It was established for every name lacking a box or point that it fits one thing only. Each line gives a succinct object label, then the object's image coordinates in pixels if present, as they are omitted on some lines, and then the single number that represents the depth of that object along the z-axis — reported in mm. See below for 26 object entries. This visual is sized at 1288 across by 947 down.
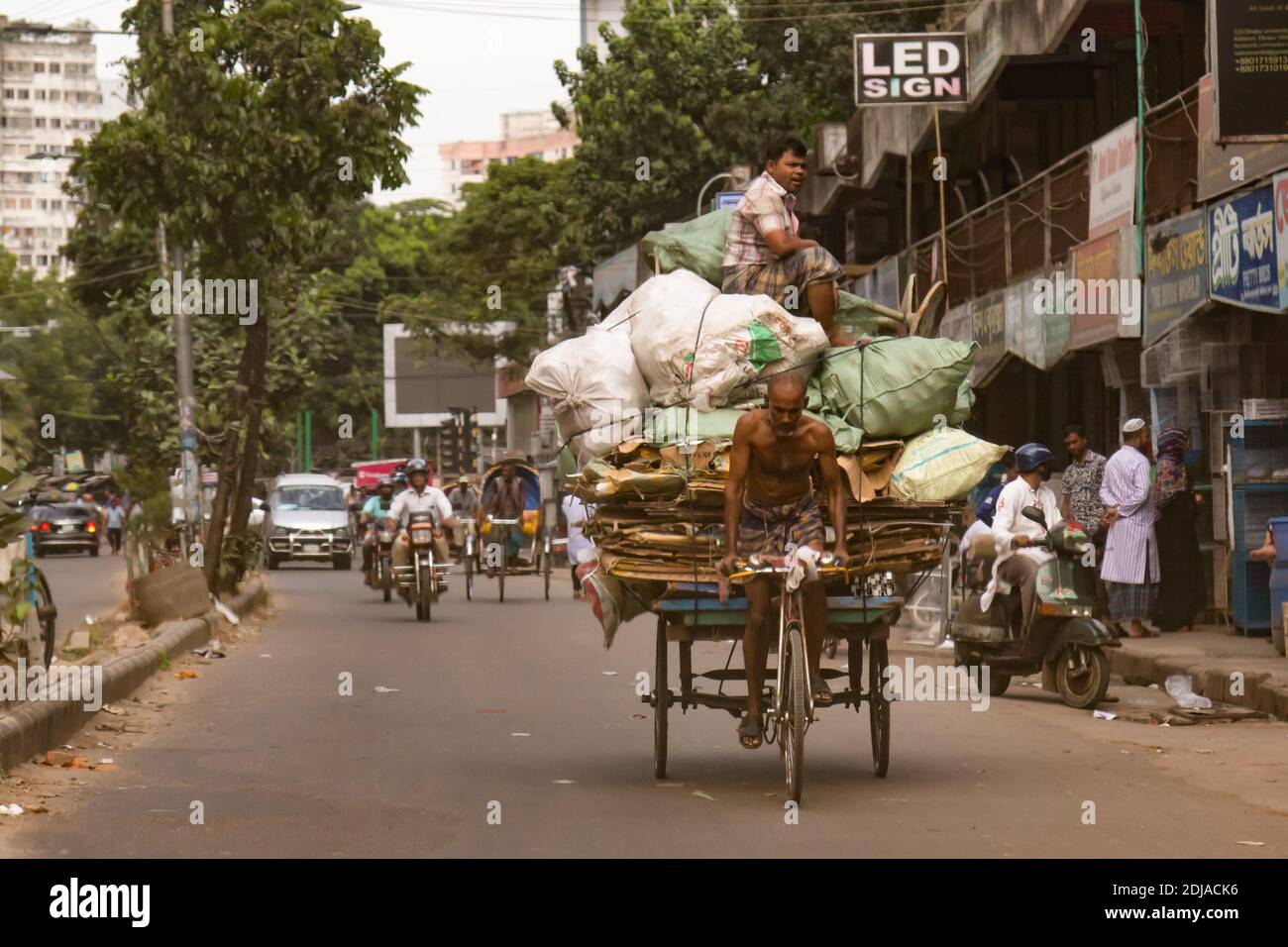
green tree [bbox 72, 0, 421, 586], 20828
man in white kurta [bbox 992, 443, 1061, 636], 12977
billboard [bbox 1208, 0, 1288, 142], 13914
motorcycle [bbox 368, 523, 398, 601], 25453
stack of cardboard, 8648
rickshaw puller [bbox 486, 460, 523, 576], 26547
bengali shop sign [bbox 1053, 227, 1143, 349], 18688
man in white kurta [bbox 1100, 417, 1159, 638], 16703
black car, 57438
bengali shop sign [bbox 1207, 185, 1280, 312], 15242
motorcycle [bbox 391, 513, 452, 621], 21906
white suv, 40969
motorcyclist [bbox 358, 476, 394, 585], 27620
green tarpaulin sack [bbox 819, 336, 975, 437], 8938
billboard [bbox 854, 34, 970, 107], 23500
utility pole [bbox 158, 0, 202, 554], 23688
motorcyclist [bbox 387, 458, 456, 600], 22750
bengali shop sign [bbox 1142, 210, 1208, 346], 16859
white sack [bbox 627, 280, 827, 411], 8977
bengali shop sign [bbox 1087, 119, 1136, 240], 18672
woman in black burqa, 16938
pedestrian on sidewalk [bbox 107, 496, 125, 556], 54125
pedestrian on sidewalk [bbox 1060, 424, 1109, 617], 17156
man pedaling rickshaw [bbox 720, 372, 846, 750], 8289
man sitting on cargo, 9383
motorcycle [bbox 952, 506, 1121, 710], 12469
